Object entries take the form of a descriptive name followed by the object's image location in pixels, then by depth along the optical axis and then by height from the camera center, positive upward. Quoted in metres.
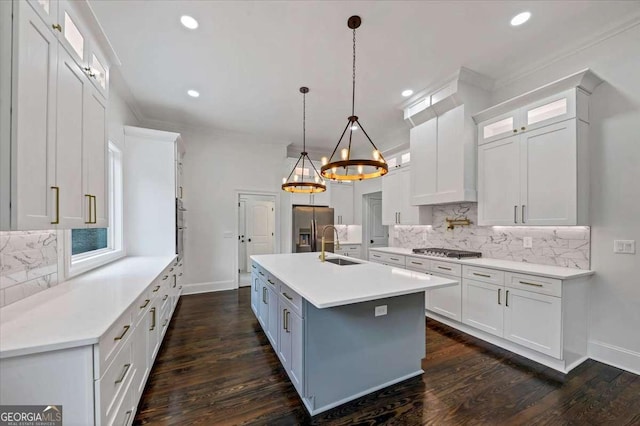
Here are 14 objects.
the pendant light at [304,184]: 3.44 +0.42
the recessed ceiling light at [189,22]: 2.28 +1.76
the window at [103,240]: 2.39 -0.28
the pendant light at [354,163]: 2.30 +0.48
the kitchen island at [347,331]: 1.82 -0.91
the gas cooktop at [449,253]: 3.41 -0.52
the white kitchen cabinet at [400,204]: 4.29 +0.21
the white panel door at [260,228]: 5.61 -0.28
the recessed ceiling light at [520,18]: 2.27 +1.78
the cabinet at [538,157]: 2.53 +0.65
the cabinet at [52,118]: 1.14 +0.54
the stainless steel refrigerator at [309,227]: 5.64 -0.26
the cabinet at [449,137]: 3.32 +1.09
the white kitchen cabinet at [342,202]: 6.23 +0.33
